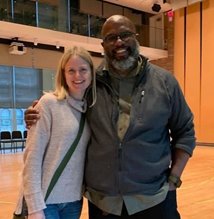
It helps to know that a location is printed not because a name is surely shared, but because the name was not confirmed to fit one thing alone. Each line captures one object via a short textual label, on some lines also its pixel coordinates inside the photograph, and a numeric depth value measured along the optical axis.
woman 1.78
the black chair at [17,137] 13.92
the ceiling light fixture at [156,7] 17.37
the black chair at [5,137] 13.66
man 1.78
